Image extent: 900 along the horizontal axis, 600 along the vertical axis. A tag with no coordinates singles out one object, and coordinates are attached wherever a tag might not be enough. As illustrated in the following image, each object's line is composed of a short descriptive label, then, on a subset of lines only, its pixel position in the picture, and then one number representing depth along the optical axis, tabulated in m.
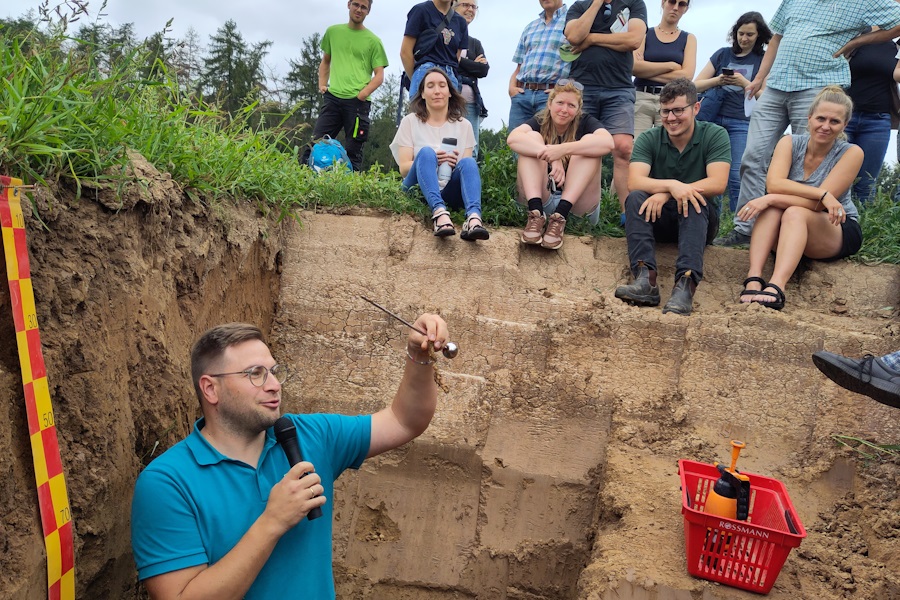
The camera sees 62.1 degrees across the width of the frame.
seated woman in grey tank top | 5.03
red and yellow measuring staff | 2.58
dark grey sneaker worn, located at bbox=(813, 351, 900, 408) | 3.62
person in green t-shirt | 7.32
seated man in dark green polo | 5.07
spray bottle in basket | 3.27
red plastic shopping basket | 3.05
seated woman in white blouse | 5.80
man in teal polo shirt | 2.42
